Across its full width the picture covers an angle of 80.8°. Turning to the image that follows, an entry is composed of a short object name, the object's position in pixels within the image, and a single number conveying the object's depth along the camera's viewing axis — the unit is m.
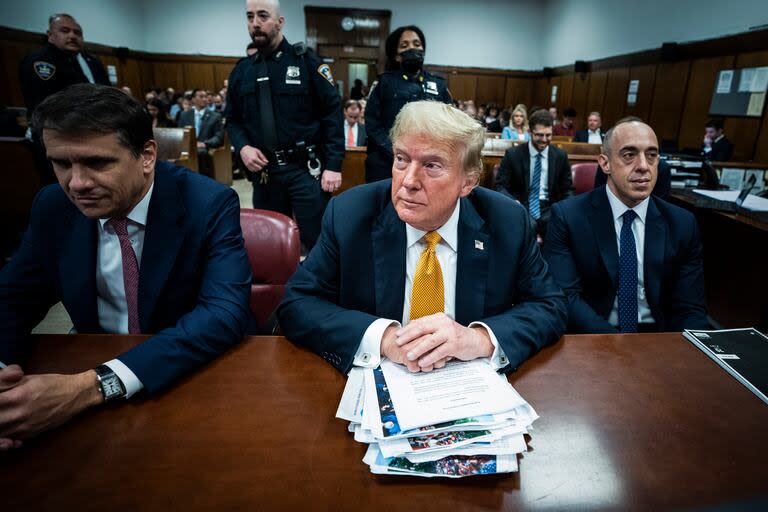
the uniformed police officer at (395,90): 3.35
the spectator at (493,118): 10.49
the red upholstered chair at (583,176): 3.78
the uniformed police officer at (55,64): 3.58
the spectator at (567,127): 10.15
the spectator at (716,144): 6.82
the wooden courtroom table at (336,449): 0.73
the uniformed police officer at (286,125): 2.73
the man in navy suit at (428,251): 1.24
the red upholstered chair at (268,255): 1.58
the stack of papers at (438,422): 0.79
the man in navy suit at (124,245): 1.13
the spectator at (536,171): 4.00
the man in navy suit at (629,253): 1.78
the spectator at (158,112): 7.88
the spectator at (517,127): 7.73
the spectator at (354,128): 7.09
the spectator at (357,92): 9.41
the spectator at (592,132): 9.08
